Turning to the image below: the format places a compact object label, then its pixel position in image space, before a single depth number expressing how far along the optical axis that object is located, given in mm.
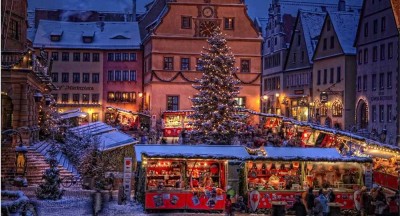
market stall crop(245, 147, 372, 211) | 22484
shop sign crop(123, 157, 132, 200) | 23812
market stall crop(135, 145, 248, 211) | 21938
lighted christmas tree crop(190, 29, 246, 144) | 34625
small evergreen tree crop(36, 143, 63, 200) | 23172
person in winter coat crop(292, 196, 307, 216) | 17875
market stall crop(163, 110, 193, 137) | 44250
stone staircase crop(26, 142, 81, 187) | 26688
